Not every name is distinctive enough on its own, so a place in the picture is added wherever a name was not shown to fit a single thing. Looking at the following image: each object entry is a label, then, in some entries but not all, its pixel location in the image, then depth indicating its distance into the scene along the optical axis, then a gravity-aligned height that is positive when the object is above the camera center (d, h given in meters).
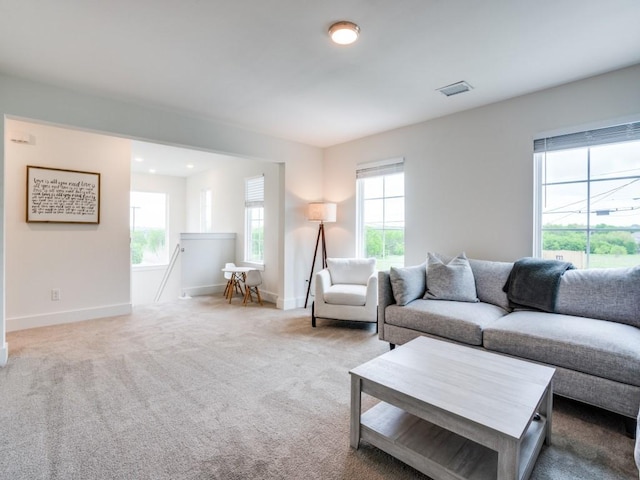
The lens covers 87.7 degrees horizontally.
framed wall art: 3.89 +0.49
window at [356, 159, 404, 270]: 4.40 +0.37
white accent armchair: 3.78 -0.61
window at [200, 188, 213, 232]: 7.60 +0.63
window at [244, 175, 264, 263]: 6.04 +0.34
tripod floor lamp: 4.76 +0.38
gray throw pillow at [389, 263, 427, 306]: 3.11 -0.43
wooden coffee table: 1.35 -0.74
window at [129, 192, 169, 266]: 7.71 +0.20
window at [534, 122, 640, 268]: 2.78 +0.39
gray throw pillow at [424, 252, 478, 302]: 3.12 -0.40
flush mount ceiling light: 2.15 +1.37
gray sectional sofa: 1.97 -0.62
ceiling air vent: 3.04 +1.42
